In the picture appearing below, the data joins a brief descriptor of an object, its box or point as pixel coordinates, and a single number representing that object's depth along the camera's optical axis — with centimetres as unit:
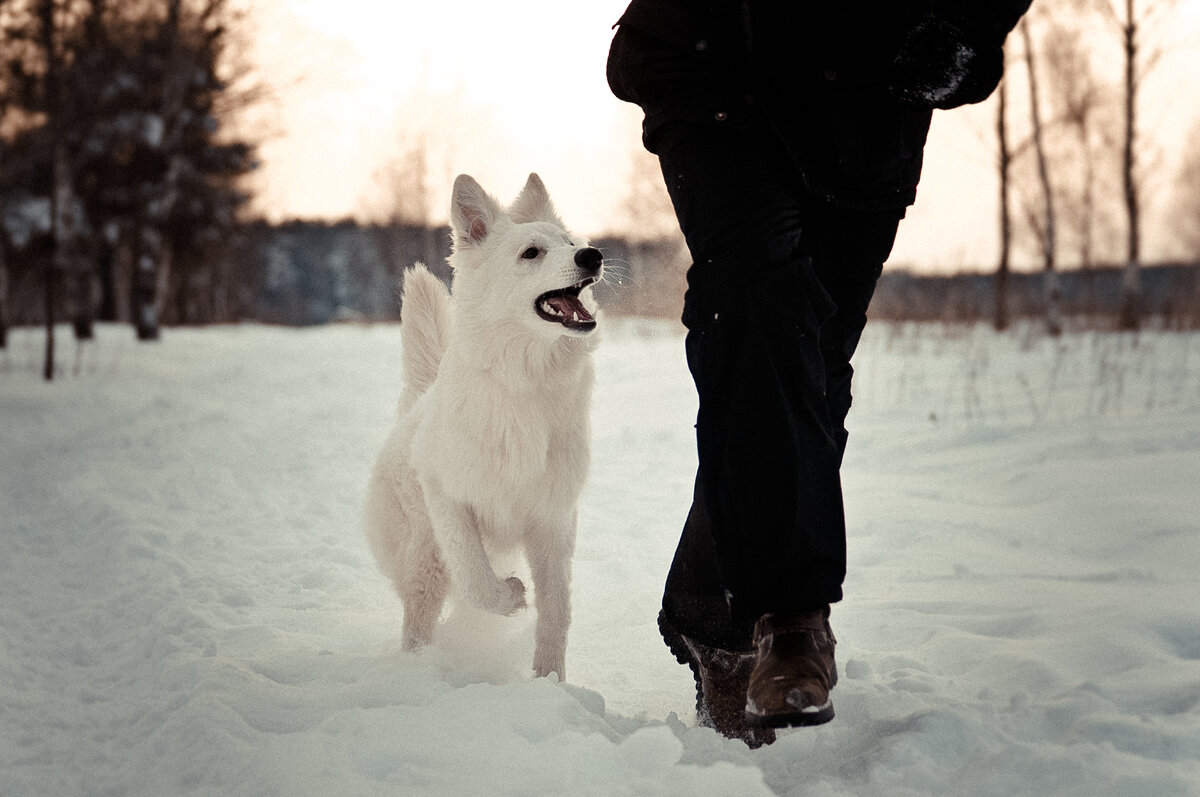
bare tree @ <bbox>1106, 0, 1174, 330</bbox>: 1666
